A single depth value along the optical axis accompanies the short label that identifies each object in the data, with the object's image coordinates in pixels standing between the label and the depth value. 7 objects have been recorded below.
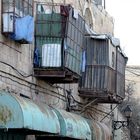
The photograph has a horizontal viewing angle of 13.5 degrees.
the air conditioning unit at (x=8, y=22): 14.62
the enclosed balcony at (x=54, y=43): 17.09
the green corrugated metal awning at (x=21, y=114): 13.30
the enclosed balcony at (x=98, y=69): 21.17
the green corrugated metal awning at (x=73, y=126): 16.95
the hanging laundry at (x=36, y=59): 17.06
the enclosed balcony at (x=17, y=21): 14.69
